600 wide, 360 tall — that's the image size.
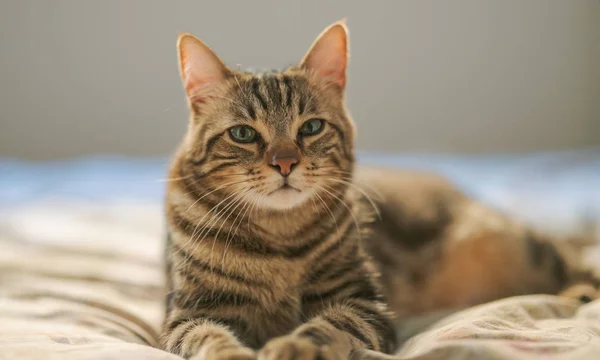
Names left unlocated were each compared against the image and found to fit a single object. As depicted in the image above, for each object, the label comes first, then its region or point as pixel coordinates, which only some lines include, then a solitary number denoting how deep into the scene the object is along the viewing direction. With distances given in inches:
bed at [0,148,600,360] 18.5
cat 20.6
